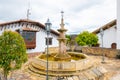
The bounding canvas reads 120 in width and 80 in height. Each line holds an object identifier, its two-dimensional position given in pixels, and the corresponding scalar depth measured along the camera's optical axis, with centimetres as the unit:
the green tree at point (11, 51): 455
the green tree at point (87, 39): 1278
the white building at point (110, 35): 1286
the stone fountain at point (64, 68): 572
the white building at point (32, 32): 933
